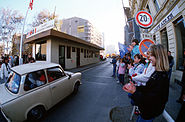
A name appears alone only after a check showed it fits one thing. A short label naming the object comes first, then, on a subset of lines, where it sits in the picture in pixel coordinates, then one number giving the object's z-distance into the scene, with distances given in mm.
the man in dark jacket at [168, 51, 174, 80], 4785
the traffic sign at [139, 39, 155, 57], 2705
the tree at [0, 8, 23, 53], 13844
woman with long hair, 1104
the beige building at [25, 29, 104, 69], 8812
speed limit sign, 4371
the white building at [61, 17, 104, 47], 58375
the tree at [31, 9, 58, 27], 18112
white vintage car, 1822
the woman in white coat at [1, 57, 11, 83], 4186
